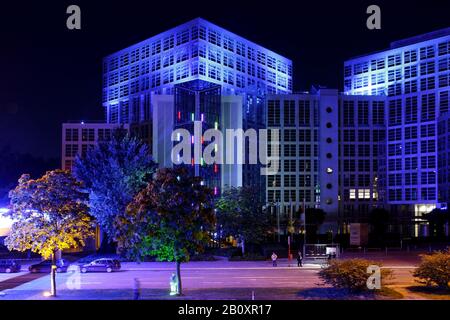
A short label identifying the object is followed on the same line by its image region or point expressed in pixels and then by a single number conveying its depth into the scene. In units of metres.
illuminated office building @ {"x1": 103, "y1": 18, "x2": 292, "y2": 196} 86.81
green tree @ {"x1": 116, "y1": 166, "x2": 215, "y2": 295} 28.20
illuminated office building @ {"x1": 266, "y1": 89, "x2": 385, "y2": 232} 96.71
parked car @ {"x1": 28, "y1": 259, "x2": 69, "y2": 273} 44.00
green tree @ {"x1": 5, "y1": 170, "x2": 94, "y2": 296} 29.72
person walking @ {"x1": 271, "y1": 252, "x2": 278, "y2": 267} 47.81
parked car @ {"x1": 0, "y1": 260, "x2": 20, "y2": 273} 44.06
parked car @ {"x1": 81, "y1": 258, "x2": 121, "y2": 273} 43.78
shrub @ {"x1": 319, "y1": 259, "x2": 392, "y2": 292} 28.48
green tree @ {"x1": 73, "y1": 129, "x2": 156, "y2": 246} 57.06
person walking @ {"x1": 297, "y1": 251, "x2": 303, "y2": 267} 47.47
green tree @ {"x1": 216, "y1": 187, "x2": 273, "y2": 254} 57.84
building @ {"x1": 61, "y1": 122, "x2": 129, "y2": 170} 102.56
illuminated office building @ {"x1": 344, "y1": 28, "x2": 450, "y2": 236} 96.00
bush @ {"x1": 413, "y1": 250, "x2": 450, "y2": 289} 29.58
